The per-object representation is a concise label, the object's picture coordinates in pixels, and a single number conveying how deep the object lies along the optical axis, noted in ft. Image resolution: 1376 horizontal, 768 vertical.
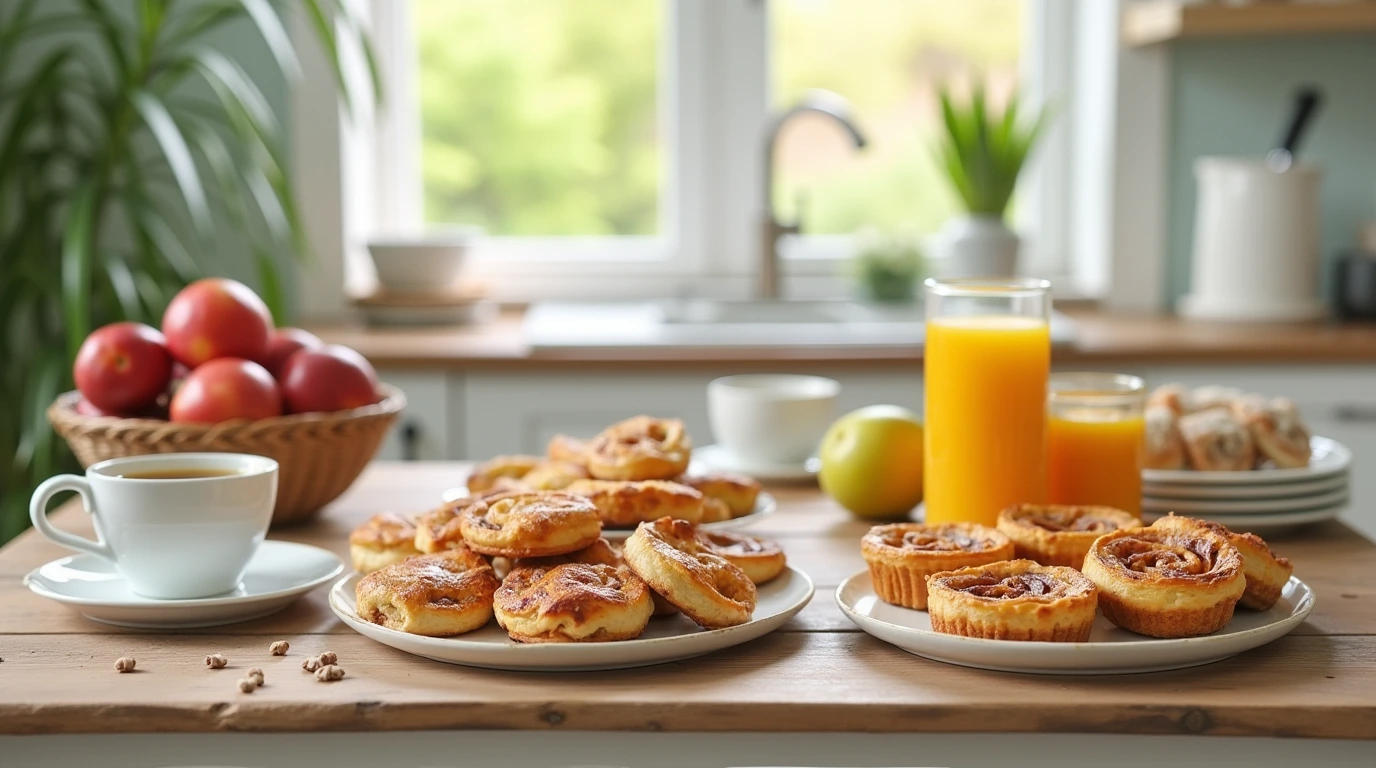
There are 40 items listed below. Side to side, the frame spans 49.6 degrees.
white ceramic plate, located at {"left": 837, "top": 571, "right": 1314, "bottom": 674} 3.13
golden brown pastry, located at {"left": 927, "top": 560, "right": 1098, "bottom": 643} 3.17
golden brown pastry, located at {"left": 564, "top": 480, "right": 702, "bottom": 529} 4.02
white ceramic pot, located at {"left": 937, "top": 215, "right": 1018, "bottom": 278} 9.71
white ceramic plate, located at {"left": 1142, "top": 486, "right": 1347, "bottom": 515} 4.40
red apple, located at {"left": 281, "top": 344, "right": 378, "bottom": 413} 4.67
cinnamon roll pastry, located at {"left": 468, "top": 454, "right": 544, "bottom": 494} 4.55
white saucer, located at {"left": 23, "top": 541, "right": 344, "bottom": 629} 3.57
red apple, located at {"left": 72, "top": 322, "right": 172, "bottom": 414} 4.60
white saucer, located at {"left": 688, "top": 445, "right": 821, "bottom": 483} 5.34
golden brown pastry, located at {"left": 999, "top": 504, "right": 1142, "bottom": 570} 3.63
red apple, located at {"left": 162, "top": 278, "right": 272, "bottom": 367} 4.67
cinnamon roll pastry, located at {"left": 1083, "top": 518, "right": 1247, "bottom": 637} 3.22
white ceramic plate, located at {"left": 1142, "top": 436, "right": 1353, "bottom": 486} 4.38
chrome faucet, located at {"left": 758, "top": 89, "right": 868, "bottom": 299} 9.59
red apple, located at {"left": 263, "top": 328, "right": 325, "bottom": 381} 4.87
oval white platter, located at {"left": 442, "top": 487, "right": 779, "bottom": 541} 4.07
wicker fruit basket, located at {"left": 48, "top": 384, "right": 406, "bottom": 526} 4.44
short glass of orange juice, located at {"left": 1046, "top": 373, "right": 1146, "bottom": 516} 4.24
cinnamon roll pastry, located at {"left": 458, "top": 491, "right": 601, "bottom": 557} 3.44
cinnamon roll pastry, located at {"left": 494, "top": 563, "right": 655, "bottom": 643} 3.17
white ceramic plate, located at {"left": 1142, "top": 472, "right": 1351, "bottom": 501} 4.39
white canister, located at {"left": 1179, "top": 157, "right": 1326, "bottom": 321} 9.32
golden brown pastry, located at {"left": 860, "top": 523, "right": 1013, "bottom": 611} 3.52
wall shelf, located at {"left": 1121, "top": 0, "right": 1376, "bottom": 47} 9.00
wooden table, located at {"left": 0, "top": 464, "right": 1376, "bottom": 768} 2.99
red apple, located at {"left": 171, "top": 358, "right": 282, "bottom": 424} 4.50
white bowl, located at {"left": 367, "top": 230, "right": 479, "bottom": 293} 9.61
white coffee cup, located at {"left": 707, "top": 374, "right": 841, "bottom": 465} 5.31
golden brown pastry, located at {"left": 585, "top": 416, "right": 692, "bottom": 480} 4.38
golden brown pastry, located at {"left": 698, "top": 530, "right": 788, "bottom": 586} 3.72
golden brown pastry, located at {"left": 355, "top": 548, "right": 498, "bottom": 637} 3.28
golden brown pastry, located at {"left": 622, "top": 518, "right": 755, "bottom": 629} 3.28
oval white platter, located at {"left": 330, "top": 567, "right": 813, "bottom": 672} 3.15
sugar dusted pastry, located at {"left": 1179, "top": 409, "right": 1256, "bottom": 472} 4.51
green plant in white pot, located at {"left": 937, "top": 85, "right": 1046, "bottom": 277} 9.72
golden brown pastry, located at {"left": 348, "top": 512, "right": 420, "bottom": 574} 3.81
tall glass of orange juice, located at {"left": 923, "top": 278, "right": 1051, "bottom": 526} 4.13
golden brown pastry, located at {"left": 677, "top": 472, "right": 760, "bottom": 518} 4.51
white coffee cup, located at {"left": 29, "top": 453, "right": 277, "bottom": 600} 3.63
